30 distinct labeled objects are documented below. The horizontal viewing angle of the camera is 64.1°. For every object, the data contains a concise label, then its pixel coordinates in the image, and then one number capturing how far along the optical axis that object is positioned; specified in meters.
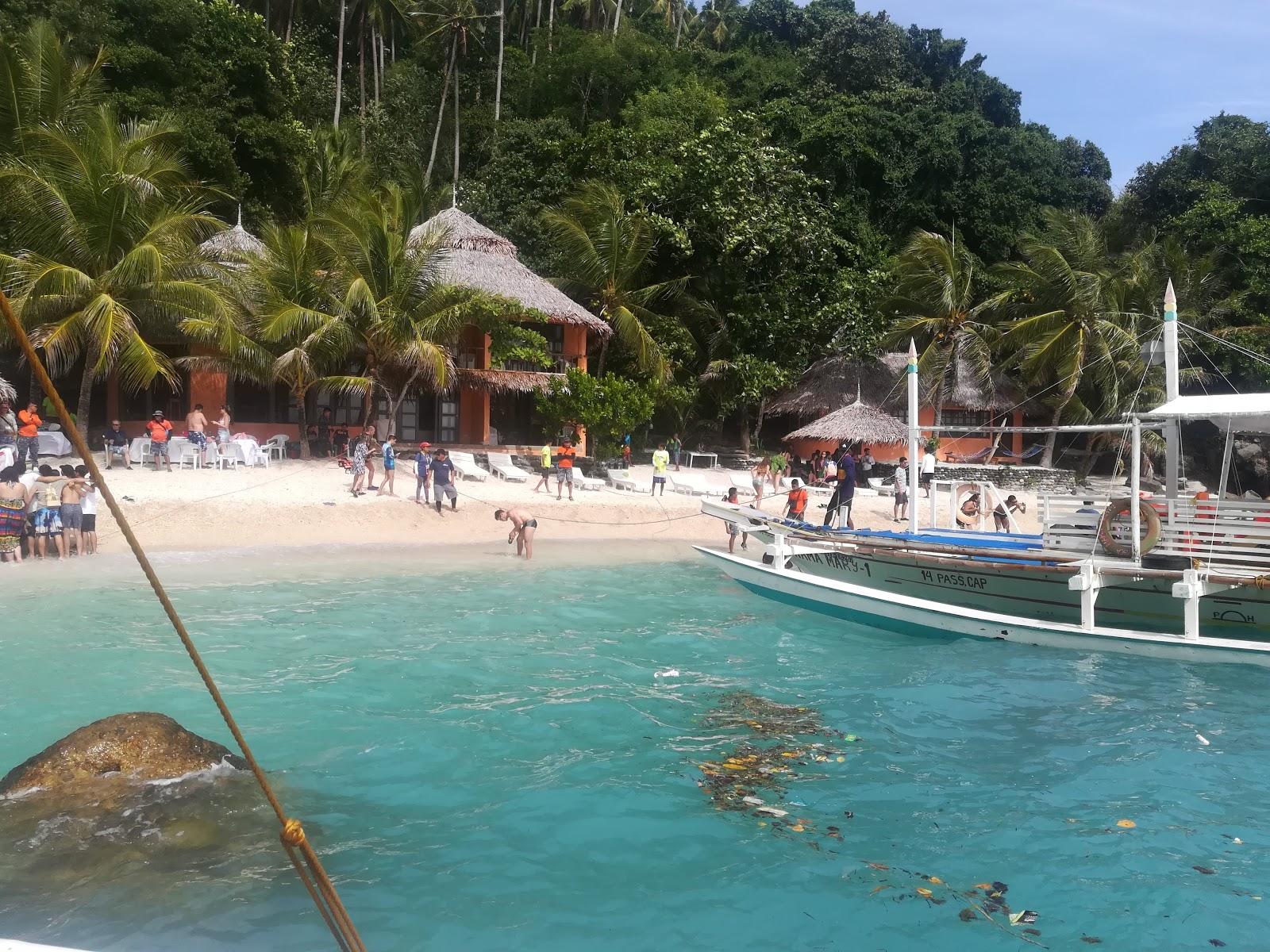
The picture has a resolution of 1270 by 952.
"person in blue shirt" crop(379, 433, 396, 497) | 19.44
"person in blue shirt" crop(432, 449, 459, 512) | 18.88
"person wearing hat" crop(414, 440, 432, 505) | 19.24
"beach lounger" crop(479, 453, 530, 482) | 22.67
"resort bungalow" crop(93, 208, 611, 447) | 23.12
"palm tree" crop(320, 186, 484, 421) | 21.03
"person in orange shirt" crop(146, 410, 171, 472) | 19.25
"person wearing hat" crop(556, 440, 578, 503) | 20.83
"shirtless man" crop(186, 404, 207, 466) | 19.92
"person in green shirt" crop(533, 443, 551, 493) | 21.12
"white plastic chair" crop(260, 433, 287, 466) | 20.92
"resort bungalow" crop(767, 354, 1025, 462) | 28.95
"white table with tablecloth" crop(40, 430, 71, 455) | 18.75
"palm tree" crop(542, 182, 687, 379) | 26.48
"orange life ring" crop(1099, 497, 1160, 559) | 11.20
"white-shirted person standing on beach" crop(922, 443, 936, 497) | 21.80
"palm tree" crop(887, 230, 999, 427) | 28.66
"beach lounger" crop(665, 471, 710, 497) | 23.08
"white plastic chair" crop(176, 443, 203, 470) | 19.72
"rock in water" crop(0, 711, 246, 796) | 6.66
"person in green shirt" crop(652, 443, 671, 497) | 21.94
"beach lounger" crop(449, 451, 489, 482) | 21.94
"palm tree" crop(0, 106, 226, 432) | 18.53
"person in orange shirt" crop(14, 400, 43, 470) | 17.36
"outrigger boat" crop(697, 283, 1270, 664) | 10.84
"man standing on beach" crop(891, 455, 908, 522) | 21.98
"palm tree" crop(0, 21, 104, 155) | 22.02
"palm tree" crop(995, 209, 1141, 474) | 27.45
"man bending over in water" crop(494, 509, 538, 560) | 16.78
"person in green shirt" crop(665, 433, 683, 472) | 26.59
